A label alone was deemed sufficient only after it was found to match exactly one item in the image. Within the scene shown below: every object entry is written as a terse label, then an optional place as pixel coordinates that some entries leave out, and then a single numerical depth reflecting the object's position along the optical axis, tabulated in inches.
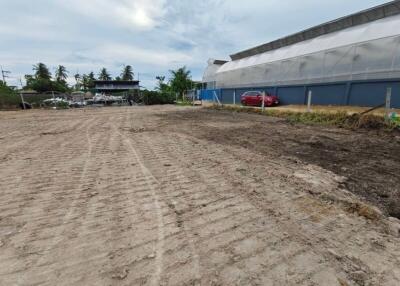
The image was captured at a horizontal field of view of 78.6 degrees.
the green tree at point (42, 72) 2970.0
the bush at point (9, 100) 912.9
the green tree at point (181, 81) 1907.0
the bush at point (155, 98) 1478.8
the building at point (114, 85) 3053.6
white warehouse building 601.3
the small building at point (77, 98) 1234.0
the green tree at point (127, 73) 3597.4
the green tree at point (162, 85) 2052.8
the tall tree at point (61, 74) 3216.0
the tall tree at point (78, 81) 3438.5
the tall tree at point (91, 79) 3293.6
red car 876.0
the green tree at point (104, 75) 3634.4
